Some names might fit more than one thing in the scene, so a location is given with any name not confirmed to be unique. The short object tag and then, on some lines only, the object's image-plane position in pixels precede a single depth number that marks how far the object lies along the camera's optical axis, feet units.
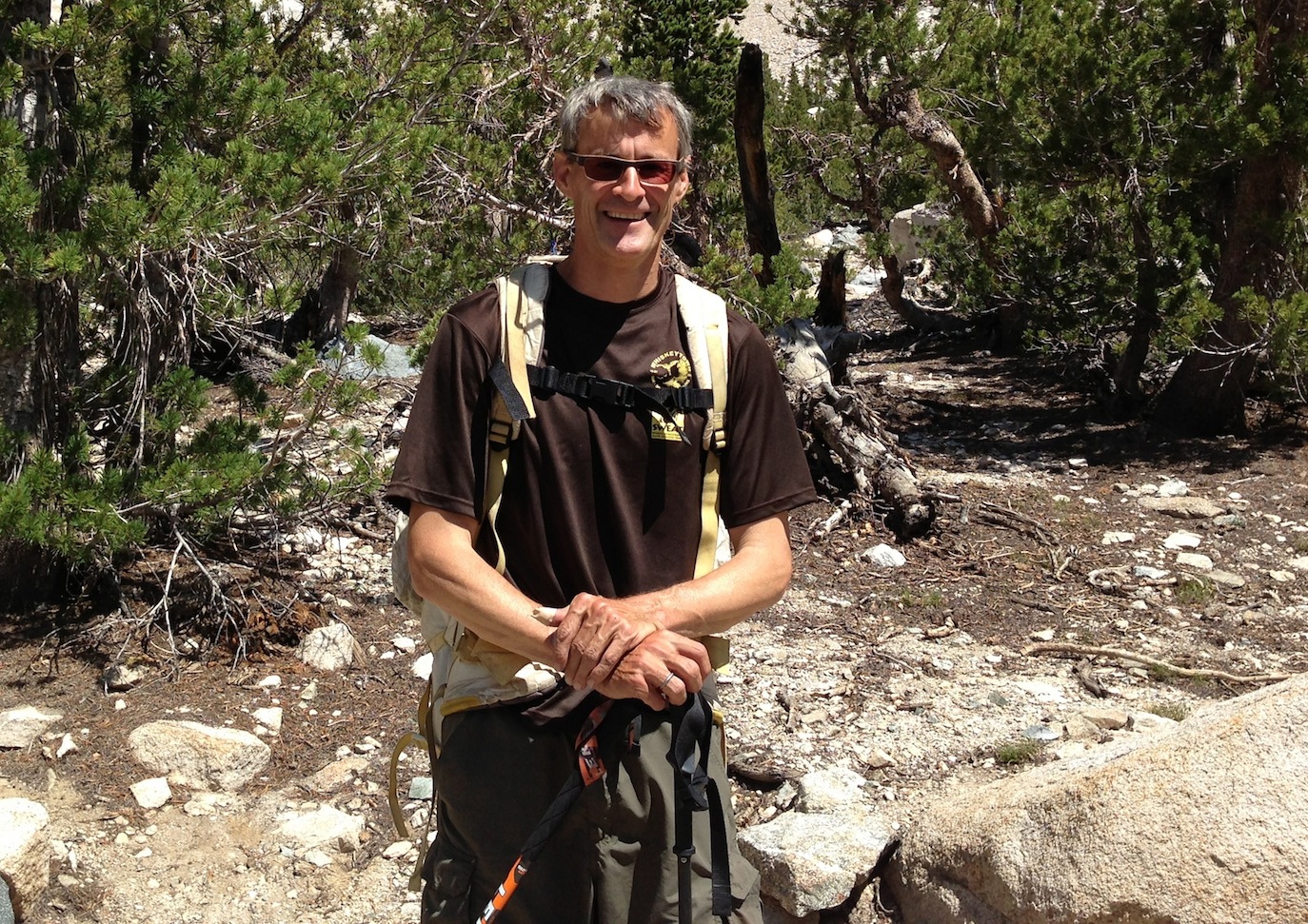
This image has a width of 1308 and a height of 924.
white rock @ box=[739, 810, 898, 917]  11.37
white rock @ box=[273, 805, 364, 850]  13.14
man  6.77
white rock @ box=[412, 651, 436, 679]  16.58
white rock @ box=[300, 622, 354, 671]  16.76
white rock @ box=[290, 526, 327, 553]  19.44
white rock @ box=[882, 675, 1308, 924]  8.45
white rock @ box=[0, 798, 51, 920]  11.12
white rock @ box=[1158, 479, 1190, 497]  25.99
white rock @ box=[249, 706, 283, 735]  15.17
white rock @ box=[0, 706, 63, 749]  14.14
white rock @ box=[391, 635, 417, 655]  17.42
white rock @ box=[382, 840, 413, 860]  12.96
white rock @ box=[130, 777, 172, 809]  13.47
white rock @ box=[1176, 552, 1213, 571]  21.54
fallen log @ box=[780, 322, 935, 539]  23.00
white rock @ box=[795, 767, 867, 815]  13.14
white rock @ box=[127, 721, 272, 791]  14.02
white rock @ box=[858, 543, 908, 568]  21.62
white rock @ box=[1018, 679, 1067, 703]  16.34
